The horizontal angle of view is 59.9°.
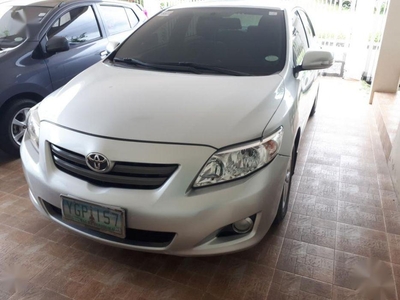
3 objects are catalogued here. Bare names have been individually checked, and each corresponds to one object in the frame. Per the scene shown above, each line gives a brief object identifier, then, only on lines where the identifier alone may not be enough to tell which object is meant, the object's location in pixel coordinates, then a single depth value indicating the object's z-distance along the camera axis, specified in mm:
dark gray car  2953
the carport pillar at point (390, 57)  4309
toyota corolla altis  1478
